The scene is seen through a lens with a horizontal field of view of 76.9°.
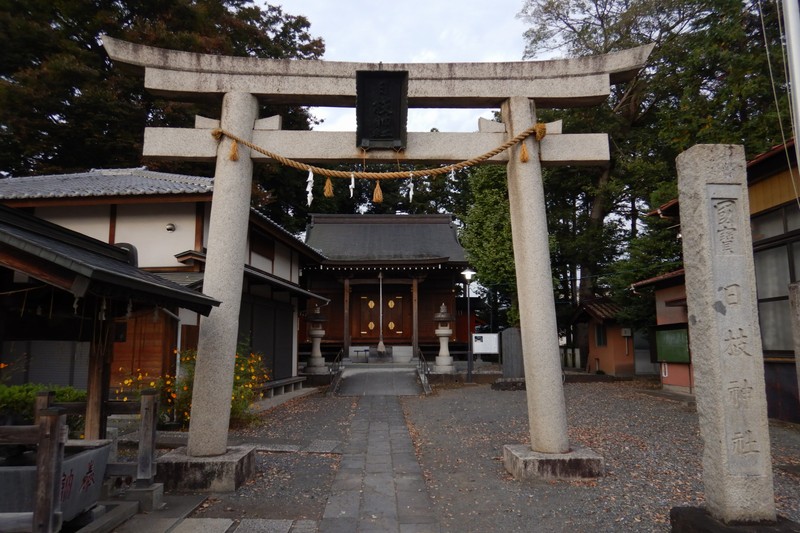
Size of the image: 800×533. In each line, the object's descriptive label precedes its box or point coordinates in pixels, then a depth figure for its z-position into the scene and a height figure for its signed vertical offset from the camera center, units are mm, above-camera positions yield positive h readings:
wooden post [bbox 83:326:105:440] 5090 -570
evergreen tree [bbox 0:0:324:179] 17922 +9201
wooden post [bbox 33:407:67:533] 3273 -872
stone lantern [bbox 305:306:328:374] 18150 -312
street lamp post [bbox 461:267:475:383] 17802 -33
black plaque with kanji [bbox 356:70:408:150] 6368 +2878
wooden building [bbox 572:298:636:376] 21453 -241
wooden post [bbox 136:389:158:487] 4797 -986
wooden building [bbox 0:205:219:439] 3479 +385
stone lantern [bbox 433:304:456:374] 18433 -574
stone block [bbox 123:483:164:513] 4750 -1491
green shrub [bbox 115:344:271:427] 8922 -966
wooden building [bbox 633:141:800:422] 9664 +1499
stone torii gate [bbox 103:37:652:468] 6004 +2519
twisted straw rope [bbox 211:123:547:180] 6215 +2180
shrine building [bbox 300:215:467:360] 22422 +2436
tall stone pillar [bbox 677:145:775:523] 3721 -12
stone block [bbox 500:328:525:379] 16438 -677
